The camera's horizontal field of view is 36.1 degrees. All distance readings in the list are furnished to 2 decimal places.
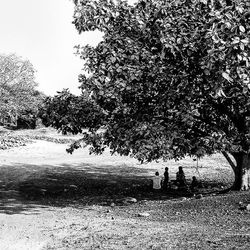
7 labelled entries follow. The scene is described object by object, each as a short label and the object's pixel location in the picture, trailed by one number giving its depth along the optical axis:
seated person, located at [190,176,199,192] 18.80
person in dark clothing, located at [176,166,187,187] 18.69
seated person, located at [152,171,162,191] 18.26
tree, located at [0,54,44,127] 44.16
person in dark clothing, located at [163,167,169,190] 18.64
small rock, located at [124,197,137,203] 15.78
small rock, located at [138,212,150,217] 12.78
